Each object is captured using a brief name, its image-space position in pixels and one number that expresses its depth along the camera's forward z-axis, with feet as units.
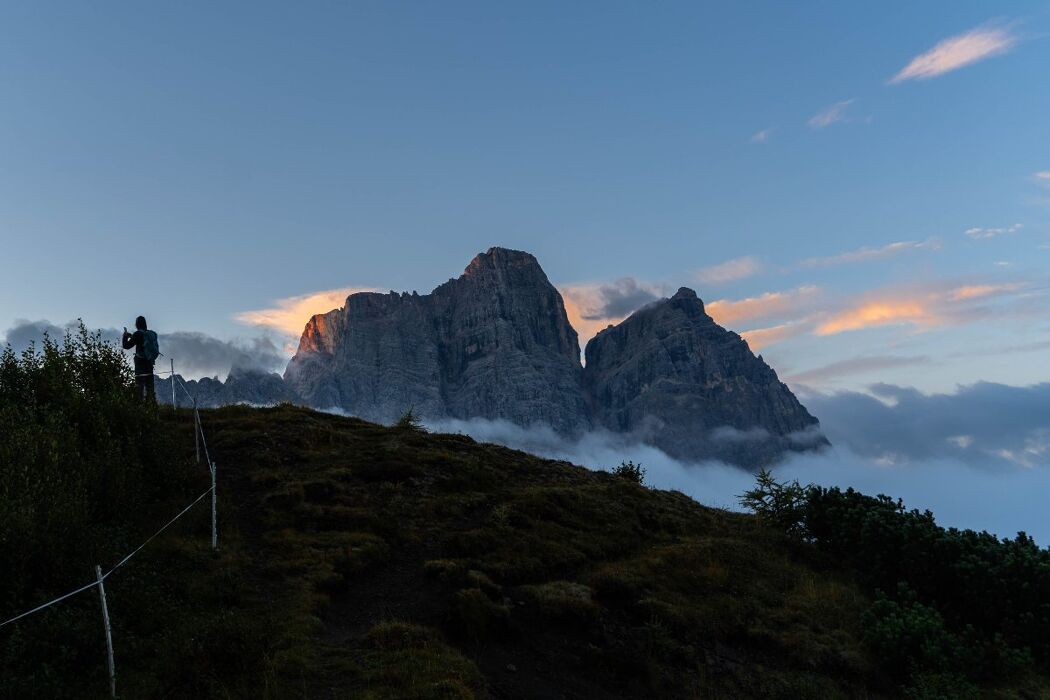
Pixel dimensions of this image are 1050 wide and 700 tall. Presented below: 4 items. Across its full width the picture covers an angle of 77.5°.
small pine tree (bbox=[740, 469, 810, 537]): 94.84
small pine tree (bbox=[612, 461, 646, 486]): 120.47
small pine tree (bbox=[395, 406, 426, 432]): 125.88
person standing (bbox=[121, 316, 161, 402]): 92.17
